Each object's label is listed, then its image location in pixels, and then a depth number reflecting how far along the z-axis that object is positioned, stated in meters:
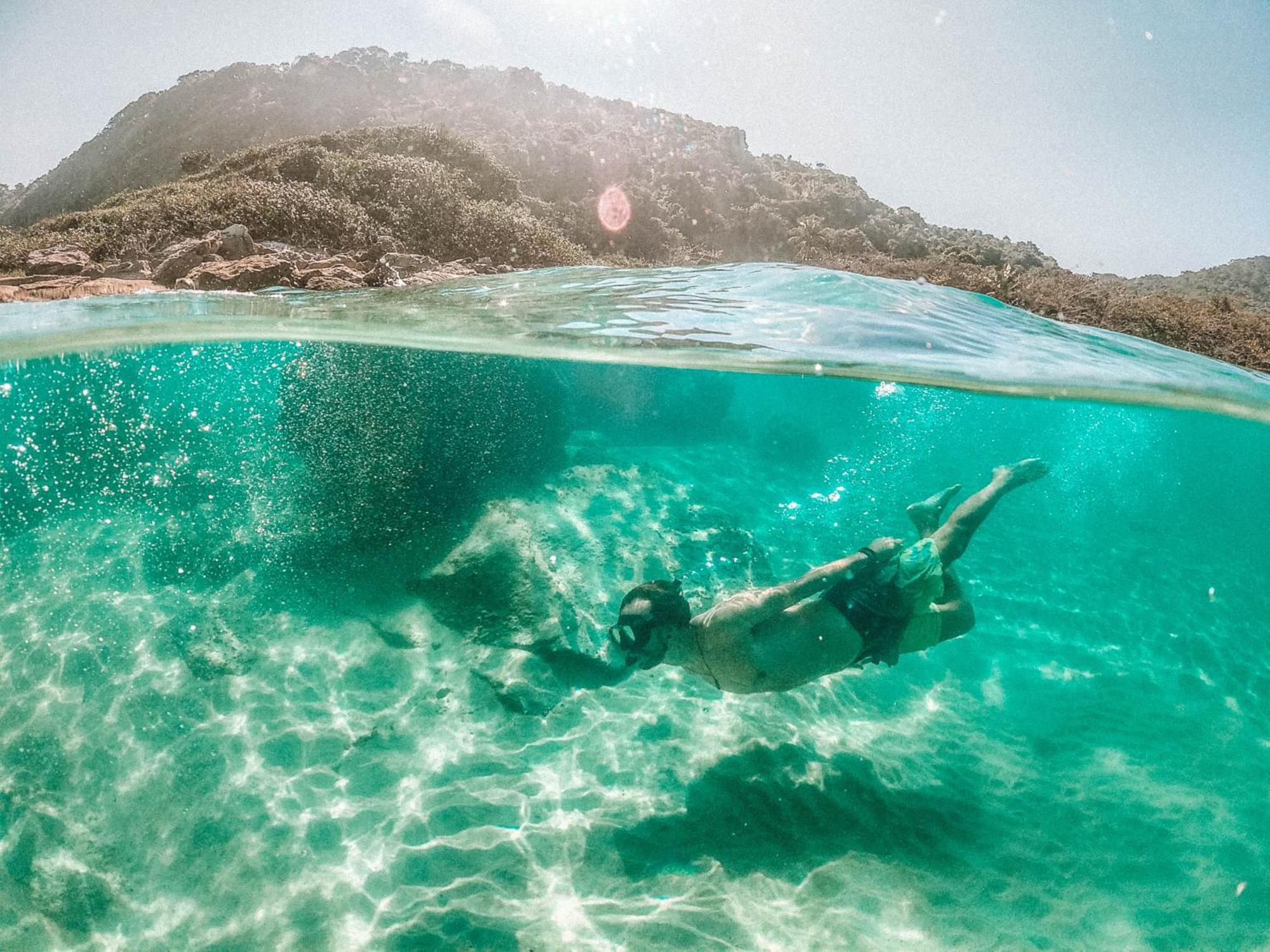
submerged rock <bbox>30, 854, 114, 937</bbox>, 4.15
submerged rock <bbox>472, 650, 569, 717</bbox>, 6.20
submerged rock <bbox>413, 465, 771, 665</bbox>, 7.21
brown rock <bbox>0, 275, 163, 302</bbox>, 11.52
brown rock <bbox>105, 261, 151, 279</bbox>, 13.30
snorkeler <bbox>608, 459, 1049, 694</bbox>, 4.43
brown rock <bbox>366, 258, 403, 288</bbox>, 13.31
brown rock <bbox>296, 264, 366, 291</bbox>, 12.35
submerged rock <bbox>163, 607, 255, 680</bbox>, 6.09
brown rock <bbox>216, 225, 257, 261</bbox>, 14.03
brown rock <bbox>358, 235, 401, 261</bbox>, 15.73
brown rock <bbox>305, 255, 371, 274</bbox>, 13.31
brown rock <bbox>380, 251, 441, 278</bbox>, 14.42
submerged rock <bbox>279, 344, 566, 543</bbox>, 8.65
